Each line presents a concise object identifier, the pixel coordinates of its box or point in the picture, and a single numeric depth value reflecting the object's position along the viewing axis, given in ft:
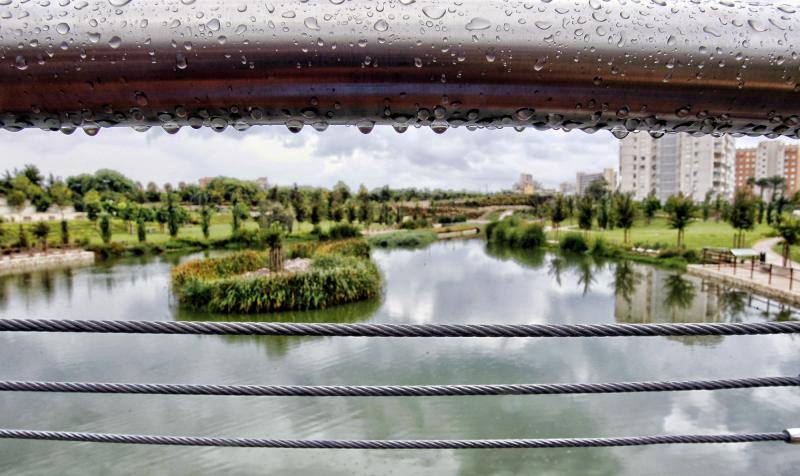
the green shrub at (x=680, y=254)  50.37
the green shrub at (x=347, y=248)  41.70
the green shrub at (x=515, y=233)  67.79
